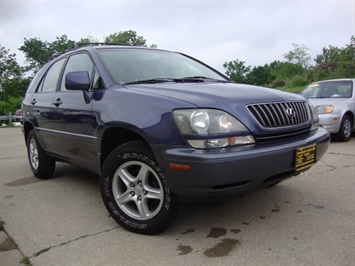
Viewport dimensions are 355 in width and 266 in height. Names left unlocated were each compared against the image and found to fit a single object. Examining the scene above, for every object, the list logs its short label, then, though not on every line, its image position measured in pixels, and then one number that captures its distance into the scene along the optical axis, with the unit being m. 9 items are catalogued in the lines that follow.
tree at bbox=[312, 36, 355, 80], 22.00
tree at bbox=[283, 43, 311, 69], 54.09
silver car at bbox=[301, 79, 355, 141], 7.51
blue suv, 2.53
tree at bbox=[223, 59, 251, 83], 80.56
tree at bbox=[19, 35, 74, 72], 60.91
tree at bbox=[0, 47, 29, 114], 42.28
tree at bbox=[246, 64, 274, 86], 63.83
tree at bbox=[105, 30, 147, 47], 68.00
